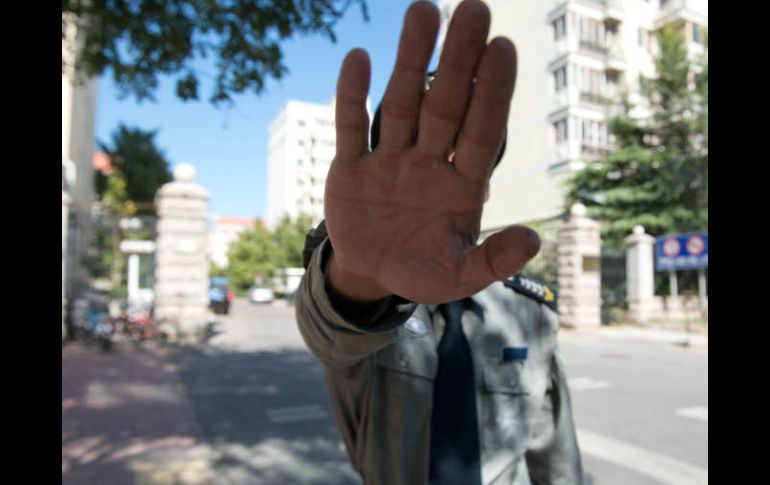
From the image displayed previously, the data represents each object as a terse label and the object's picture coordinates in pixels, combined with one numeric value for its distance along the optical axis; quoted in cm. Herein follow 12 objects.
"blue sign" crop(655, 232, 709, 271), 1351
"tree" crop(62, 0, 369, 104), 430
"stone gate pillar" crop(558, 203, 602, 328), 1490
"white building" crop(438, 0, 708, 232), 2300
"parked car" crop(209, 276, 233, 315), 2089
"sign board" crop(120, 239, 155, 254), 1942
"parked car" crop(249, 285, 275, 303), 3419
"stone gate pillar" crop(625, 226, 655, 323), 1582
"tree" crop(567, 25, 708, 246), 1833
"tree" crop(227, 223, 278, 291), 4480
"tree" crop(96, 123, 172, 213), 2969
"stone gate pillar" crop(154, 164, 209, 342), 1123
